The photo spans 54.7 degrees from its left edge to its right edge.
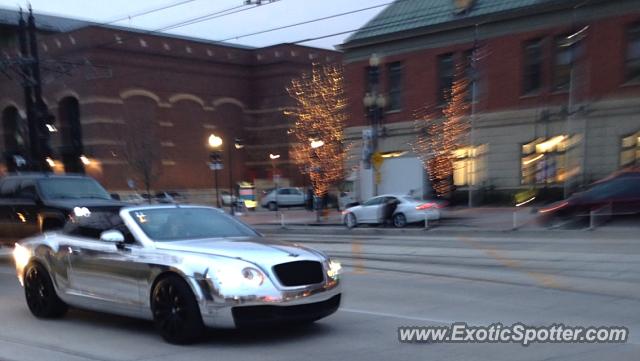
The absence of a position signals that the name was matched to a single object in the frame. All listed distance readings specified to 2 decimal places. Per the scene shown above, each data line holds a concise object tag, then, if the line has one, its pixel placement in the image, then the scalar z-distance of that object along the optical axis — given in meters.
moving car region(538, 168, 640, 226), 19.70
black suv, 12.73
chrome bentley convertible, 6.07
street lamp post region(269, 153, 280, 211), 63.32
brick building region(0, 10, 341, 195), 53.38
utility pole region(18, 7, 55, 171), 22.28
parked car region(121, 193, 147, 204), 43.85
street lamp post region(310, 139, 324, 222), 30.22
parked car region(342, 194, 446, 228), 24.25
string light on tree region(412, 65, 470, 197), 34.59
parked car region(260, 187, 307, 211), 46.12
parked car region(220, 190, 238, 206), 49.25
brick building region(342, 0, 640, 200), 29.70
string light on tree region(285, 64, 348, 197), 46.29
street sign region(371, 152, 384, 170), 27.45
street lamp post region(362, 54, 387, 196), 26.93
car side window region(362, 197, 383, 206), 25.35
